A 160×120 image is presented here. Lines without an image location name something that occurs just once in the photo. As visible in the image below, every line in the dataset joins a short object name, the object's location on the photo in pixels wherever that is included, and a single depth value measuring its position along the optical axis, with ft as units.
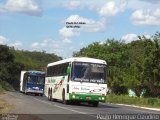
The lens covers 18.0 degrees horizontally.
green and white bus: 115.96
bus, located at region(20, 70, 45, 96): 209.26
